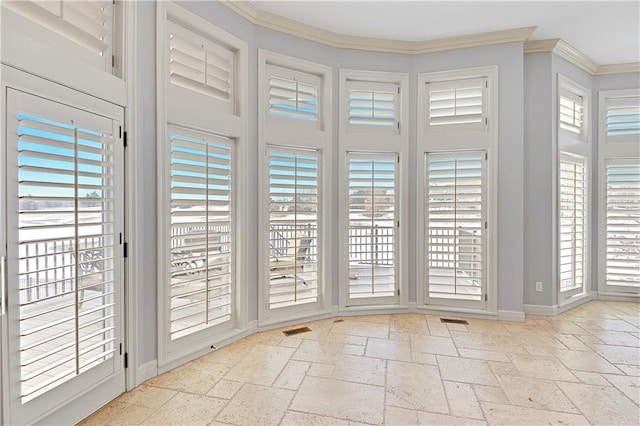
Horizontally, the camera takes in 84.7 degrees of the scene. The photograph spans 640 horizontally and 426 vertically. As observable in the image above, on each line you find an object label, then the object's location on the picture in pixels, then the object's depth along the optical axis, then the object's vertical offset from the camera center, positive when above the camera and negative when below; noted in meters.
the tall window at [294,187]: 3.66 +0.25
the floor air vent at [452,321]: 3.95 -1.25
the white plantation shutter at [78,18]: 1.87 +1.11
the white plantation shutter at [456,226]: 4.09 -0.18
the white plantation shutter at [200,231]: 2.84 -0.18
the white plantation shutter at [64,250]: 1.81 -0.23
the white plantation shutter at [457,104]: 4.09 +1.26
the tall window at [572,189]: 4.41 +0.30
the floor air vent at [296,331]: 3.61 -1.26
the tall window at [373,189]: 4.14 +0.26
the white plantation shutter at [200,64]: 2.85 +1.28
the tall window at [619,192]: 4.82 +0.27
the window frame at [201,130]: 2.69 +0.61
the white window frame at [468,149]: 4.02 +0.72
